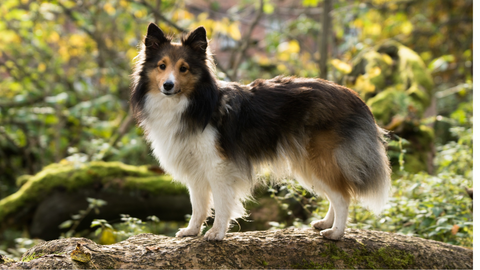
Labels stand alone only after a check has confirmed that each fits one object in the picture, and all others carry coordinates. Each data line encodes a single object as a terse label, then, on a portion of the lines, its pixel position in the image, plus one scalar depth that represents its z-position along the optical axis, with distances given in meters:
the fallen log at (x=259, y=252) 2.64
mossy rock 5.53
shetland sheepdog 3.23
